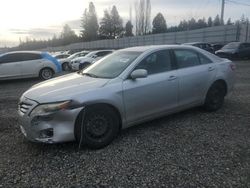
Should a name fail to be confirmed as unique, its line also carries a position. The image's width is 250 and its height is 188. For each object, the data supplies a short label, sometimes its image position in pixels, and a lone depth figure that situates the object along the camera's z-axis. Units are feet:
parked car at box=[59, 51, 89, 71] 46.61
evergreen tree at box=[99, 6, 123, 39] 192.71
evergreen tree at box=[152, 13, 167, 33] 184.66
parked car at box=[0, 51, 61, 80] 28.33
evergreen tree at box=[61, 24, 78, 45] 222.45
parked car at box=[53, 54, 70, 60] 54.59
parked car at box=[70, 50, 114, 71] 41.07
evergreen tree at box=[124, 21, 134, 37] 183.54
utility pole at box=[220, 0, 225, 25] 74.33
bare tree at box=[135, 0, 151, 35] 150.54
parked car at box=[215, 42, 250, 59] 48.08
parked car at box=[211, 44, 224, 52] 58.42
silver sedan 9.05
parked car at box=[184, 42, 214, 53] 52.60
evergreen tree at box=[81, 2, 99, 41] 194.31
